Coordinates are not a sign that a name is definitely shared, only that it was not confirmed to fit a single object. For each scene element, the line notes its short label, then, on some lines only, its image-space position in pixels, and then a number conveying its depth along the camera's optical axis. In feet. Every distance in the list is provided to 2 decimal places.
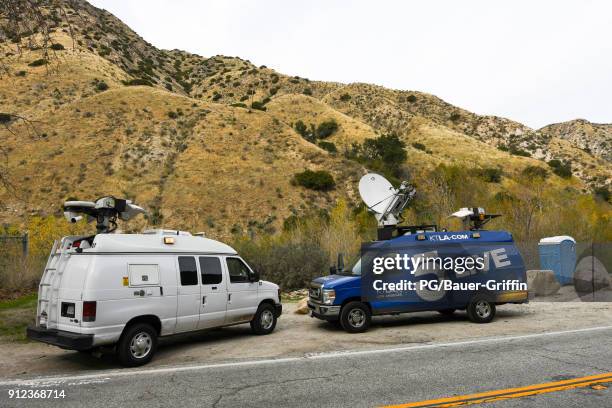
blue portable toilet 60.80
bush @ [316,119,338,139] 228.43
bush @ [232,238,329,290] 65.10
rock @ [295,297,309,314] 47.42
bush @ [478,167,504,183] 168.12
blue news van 36.09
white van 26.04
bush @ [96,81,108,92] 189.78
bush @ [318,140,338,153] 197.06
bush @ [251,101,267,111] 240.59
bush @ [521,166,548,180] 182.70
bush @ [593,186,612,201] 173.58
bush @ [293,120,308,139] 221.09
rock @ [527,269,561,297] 56.24
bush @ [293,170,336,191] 147.43
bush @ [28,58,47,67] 195.93
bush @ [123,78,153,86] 212.27
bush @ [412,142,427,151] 221.37
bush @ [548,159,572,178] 204.40
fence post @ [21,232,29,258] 57.72
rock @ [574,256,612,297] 58.34
